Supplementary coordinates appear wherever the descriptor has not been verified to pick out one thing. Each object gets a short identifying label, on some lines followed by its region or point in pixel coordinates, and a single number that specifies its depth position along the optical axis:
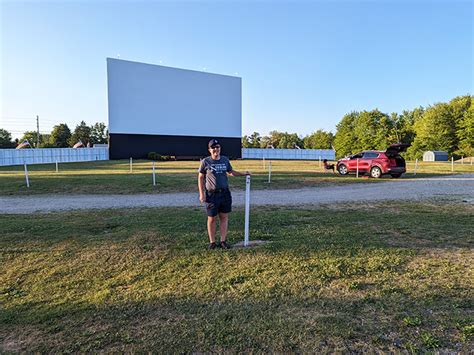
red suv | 17.31
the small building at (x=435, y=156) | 49.03
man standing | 4.95
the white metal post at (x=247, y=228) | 5.16
